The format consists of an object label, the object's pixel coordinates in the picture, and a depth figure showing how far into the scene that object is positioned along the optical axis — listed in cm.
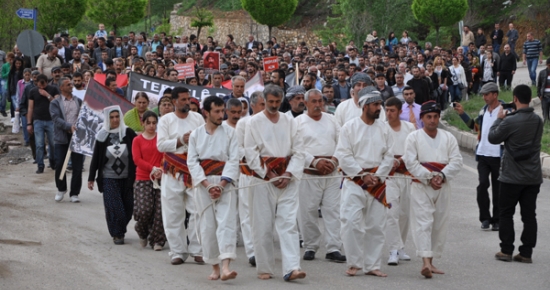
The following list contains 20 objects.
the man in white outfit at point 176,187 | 995
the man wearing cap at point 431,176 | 947
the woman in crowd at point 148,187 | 1061
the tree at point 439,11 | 3572
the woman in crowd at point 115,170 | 1116
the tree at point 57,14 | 3394
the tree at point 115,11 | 3809
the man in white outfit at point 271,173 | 921
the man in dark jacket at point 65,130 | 1409
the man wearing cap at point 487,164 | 1175
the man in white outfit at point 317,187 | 1039
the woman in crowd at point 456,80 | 2502
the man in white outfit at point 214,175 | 913
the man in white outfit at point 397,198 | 1012
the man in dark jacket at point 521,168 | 1003
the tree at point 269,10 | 3712
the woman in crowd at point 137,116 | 1154
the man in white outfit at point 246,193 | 950
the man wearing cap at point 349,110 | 1155
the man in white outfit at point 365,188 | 933
